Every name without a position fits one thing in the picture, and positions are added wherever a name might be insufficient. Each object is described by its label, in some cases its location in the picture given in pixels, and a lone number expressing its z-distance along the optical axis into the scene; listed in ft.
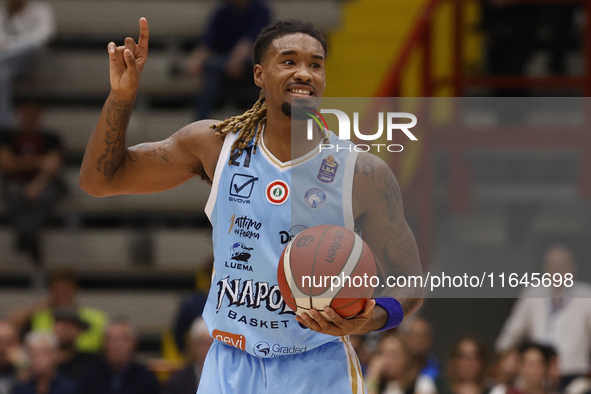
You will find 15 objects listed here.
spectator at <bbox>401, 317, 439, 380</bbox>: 43.80
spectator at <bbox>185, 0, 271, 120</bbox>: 61.31
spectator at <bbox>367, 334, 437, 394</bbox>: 43.88
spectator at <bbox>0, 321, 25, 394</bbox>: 50.52
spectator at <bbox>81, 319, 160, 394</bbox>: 48.44
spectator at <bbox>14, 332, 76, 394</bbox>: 48.44
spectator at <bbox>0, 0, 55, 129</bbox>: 65.46
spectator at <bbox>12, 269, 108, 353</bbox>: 54.13
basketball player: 21.97
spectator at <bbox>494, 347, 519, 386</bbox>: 41.83
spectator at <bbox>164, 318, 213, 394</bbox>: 46.57
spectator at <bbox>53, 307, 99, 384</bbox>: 51.29
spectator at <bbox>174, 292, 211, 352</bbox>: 52.65
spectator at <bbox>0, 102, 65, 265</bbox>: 61.26
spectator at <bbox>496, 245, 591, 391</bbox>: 41.75
